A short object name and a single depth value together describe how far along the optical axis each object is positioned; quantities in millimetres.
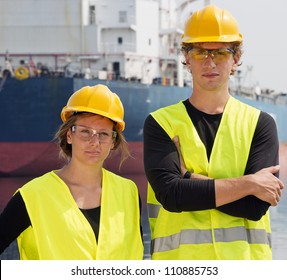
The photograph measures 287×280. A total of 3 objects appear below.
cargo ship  35570
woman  4410
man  4780
